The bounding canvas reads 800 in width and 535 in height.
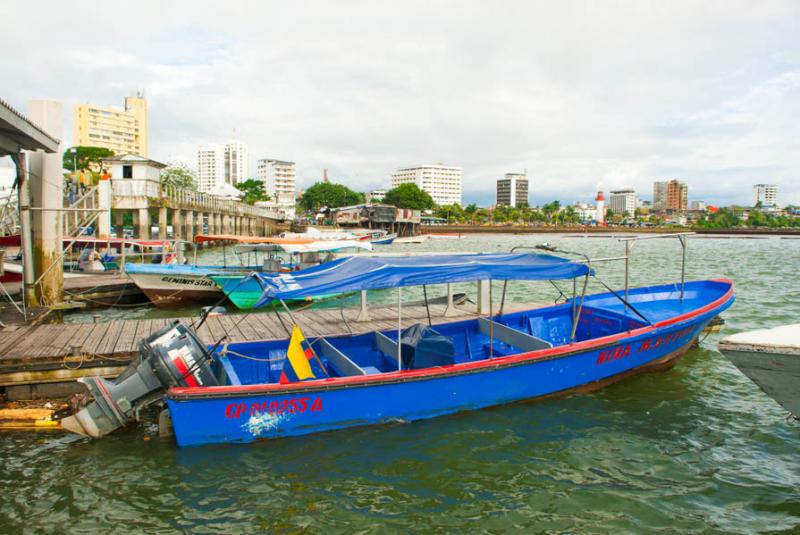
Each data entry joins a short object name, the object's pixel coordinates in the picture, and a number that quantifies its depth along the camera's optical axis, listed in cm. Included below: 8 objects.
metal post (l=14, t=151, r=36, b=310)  1270
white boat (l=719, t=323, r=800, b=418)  584
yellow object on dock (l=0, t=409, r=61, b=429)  802
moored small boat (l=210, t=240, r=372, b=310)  1841
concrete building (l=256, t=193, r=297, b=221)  9188
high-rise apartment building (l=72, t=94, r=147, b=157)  14862
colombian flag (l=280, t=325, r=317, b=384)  752
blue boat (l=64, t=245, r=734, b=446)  717
